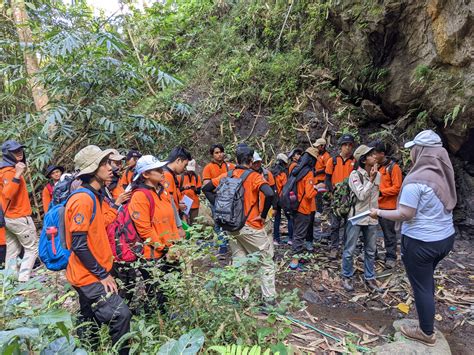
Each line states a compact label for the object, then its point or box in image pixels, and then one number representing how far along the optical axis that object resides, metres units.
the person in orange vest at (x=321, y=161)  7.19
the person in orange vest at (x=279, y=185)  7.07
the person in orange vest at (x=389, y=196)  5.67
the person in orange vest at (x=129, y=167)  6.07
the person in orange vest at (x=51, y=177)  5.95
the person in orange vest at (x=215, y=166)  6.50
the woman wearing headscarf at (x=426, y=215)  3.24
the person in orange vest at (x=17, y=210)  4.83
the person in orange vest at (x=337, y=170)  6.38
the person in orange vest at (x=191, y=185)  6.29
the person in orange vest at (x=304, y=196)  5.95
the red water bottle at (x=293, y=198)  5.90
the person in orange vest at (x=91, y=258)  2.69
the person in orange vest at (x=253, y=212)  4.33
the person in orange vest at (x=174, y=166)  4.77
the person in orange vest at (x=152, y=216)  3.31
